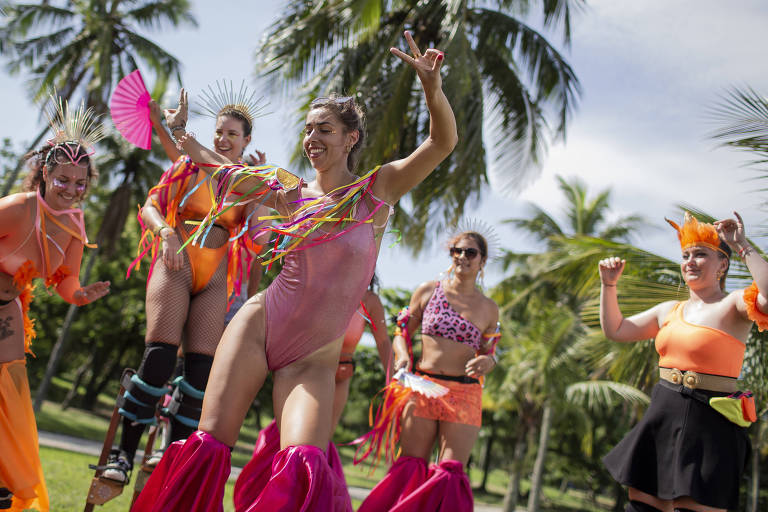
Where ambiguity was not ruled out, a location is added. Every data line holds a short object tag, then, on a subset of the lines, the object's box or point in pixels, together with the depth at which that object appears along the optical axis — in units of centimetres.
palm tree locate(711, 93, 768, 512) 591
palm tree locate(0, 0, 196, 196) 1895
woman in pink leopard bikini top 427
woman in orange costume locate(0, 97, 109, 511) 339
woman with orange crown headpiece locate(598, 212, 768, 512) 339
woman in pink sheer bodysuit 235
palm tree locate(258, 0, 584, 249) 1103
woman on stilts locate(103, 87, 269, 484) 346
